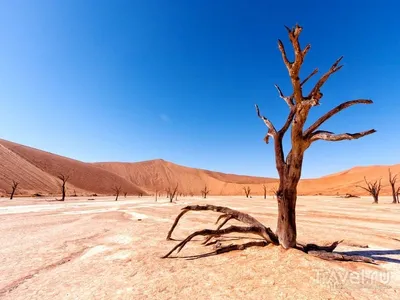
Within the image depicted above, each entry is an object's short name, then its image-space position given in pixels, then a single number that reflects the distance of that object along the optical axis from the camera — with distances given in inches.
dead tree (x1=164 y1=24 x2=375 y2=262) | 188.2
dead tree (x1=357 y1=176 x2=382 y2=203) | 1225.4
